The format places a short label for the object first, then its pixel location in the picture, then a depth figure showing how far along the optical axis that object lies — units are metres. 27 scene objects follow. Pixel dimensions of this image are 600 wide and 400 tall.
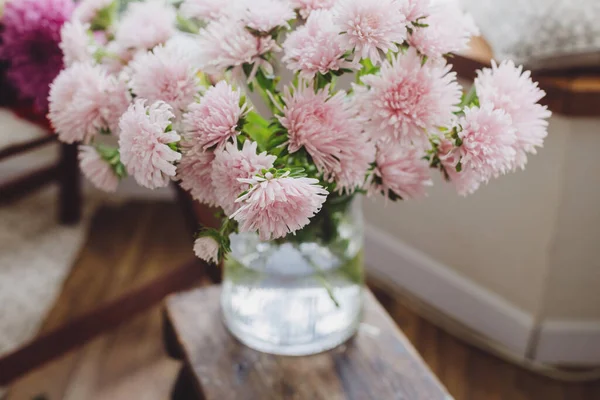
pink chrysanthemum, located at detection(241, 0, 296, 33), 0.62
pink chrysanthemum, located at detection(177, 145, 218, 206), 0.60
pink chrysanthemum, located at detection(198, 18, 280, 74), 0.62
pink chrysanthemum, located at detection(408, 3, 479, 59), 0.60
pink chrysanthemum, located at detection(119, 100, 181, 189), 0.56
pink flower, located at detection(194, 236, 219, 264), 0.60
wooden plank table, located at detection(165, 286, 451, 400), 0.83
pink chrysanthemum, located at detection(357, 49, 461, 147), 0.58
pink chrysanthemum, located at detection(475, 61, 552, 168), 0.62
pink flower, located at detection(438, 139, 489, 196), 0.61
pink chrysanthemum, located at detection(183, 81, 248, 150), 0.58
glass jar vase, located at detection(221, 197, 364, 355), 0.80
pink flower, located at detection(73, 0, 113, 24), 0.79
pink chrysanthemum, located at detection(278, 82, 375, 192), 0.59
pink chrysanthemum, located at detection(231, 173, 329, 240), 0.53
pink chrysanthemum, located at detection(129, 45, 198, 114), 0.63
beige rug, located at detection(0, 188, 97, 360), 1.54
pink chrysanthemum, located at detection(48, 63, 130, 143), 0.65
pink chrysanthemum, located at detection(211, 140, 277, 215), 0.57
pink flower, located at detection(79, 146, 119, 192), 0.70
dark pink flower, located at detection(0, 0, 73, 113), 0.77
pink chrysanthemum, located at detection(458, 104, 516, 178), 0.58
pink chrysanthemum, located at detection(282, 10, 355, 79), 0.58
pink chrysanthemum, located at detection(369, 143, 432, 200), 0.65
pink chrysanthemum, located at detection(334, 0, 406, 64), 0.56
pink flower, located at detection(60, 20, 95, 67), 0.71
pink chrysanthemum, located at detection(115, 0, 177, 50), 0.72
